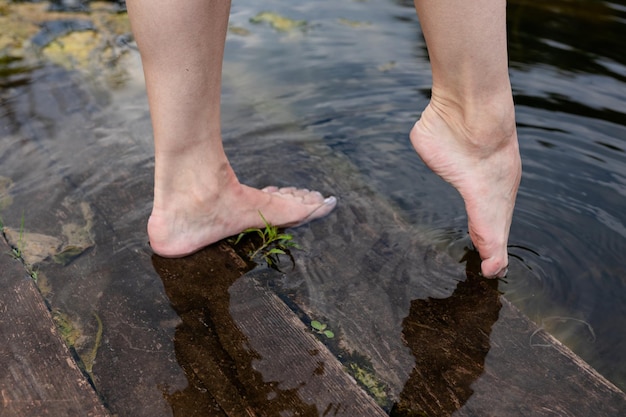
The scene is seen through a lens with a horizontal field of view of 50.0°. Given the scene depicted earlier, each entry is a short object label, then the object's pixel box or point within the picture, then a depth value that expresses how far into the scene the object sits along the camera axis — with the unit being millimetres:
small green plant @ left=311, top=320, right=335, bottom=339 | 1479
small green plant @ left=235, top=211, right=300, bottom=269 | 1747
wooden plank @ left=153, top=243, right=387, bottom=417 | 1303
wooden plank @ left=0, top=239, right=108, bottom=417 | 1286
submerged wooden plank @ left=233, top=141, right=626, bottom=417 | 1325
